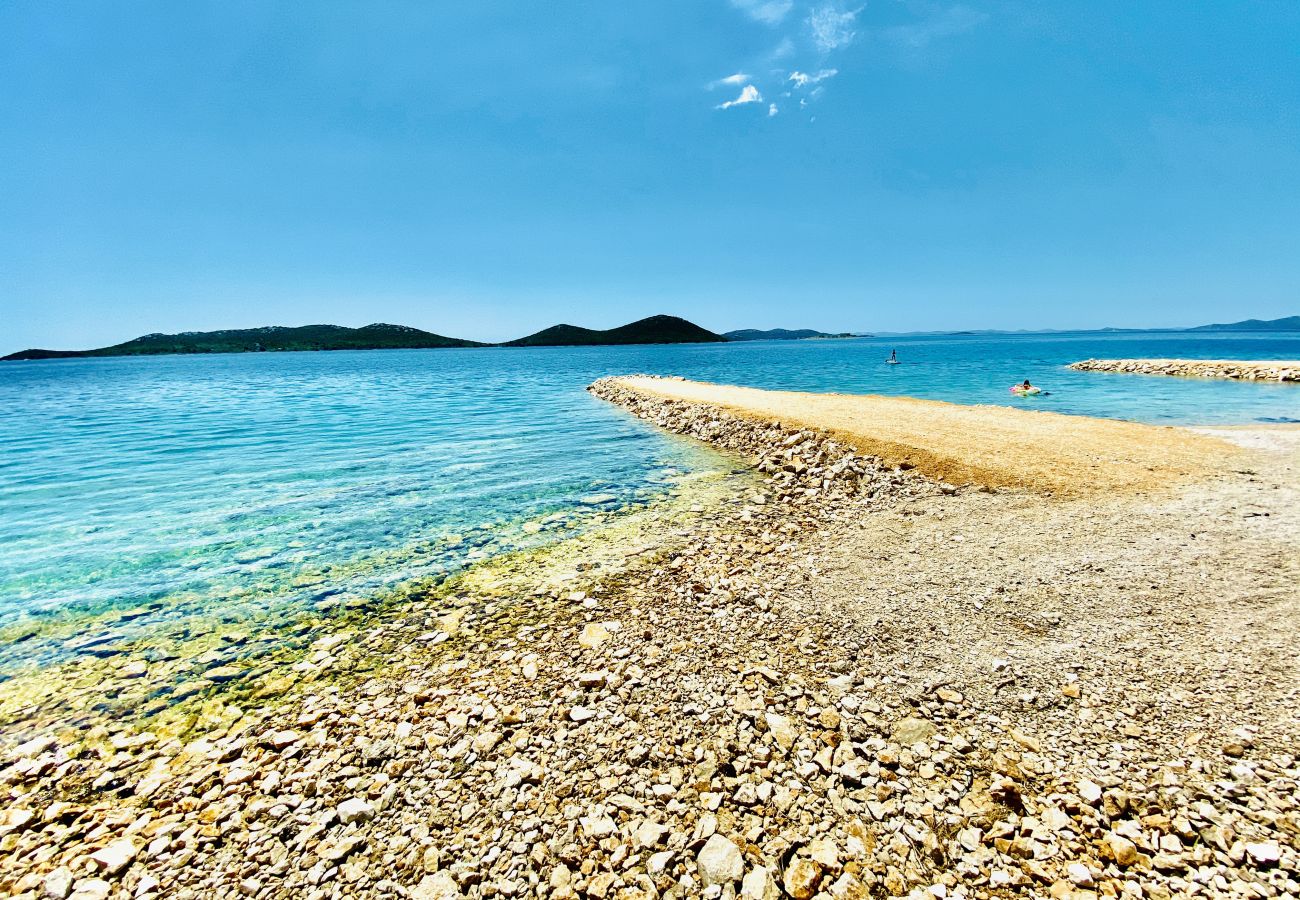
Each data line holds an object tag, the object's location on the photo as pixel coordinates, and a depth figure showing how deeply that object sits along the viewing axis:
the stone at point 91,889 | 3.77
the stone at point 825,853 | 3.81
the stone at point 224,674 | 6.63
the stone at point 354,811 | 4.33
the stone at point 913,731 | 4.92
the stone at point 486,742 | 5.03
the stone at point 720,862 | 3.77
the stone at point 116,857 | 3.97
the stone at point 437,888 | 3.73
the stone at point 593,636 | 6.89
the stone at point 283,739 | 5.25
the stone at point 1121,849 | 3.71
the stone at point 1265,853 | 3.62
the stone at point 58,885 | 3.80
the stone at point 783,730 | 4.95
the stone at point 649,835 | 4.06
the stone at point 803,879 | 3.65
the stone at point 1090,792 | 4.17
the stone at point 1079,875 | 3.59
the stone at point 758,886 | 3.65
